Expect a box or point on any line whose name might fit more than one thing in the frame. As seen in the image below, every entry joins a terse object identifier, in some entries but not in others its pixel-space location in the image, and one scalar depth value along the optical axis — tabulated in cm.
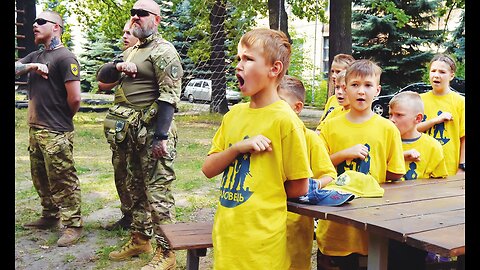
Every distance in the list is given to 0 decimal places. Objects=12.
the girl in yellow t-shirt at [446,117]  422
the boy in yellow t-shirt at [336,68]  446
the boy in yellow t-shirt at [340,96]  389
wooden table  204
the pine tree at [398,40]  2097
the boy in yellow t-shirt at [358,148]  294
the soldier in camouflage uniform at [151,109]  392
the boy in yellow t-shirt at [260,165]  240
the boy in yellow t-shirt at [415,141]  352
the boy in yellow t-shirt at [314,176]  276
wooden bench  296
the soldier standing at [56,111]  455
